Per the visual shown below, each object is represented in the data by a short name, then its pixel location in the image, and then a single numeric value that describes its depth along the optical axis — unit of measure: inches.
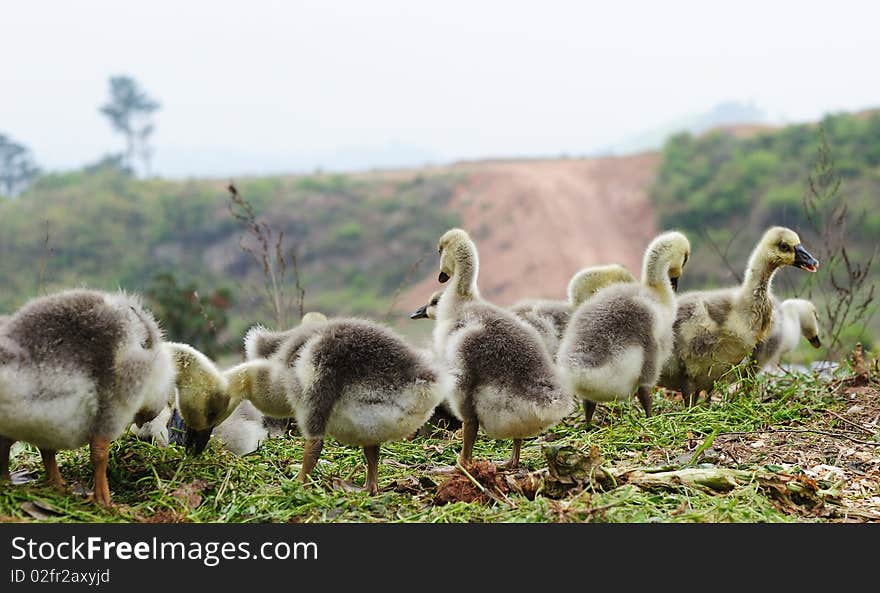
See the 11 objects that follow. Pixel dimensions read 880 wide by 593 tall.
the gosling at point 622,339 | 231.3
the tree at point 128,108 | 2753.4
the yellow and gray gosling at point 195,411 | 193.2
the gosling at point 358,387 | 184.2
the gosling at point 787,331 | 295.9
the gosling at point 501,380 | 196.5
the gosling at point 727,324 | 275.4
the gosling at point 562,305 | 271.1
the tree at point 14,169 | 2479.3
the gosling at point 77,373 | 160.7
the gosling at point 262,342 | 213.9
